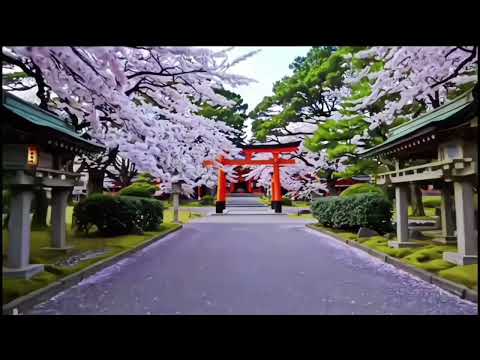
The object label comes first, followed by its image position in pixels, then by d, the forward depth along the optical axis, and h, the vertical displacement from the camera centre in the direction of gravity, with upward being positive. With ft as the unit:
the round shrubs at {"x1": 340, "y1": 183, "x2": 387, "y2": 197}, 40.55 +1.38
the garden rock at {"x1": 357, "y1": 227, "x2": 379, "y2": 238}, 34.35 -3.09
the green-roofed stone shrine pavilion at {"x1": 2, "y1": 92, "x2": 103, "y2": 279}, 17.44 +1.95
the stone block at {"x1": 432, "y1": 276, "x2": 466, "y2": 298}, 16.66 -4.33
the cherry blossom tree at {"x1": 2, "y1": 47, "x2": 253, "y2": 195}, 19.47 +8.03
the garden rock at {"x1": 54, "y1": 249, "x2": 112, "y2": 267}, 22.27 -3.90
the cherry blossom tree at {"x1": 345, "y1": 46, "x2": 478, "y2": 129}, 21.21 +8.90
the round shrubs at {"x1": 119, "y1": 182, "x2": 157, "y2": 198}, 46.32 +1.43
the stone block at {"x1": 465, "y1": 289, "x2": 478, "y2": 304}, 15.77 -4.35
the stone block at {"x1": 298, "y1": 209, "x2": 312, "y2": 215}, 76.34 -2.30
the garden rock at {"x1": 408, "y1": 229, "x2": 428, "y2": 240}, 32.79 -3.29
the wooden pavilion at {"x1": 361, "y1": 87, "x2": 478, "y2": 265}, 19.51 +3.13
